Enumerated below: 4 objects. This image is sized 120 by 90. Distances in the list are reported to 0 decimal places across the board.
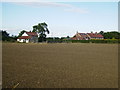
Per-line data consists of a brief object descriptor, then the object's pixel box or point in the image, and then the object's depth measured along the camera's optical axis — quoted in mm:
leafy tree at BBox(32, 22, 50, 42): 81562
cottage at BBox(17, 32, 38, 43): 82625
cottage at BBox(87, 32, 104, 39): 110588
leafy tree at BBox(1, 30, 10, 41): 75625
